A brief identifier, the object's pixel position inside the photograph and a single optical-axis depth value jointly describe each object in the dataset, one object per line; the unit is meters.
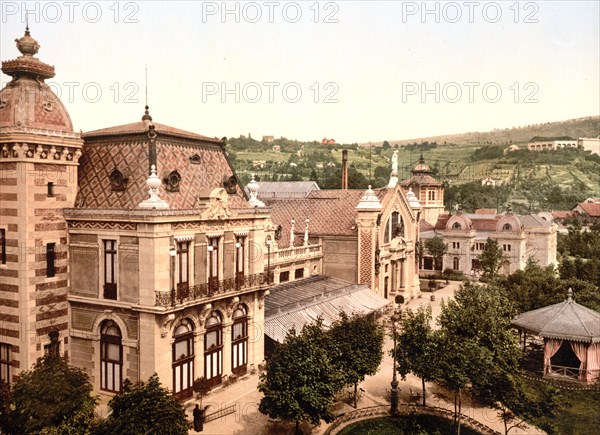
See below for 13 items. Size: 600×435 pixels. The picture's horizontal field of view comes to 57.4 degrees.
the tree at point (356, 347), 27.91
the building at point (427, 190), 98.56
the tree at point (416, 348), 28.62
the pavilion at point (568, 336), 34.28
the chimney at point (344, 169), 63.56
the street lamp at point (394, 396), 29.44
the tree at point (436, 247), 77.31
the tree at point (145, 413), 20.11
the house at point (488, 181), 166.06
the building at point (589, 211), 120.25
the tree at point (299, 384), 24.09
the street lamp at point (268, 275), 33.52
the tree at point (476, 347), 26.62
